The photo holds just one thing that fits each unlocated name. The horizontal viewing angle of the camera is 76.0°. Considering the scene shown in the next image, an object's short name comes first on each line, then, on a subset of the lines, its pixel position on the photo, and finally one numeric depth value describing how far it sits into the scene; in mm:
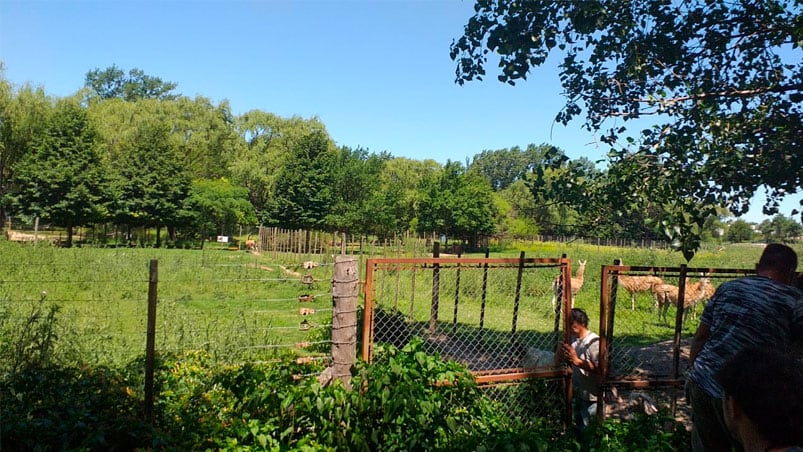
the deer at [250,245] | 34341
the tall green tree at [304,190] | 43188
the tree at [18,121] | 33562
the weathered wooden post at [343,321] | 4199
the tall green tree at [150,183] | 35312
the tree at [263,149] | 47844
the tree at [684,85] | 5137
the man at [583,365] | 4703
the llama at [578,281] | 13523
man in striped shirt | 3057
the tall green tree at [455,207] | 48250
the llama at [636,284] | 13953
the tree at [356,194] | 44688
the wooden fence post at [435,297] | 7148
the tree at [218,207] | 38750
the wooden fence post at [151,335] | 3990
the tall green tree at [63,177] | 30859
